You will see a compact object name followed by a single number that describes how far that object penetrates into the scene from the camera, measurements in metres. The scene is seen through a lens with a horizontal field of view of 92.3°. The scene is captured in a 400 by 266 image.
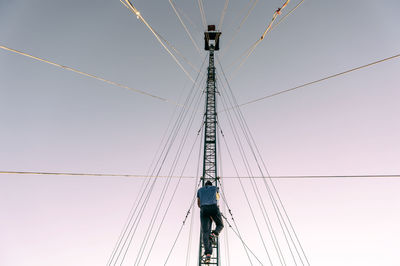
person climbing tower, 5.34
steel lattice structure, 8.51
